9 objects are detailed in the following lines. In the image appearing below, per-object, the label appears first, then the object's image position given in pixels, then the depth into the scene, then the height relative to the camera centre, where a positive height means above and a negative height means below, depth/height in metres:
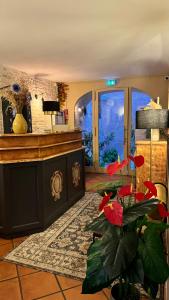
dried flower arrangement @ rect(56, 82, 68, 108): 6.63 +1.23
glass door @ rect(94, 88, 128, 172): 6.31 +0.20
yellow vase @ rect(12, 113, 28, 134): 3.15 +0.13
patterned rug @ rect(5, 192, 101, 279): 2.41 -1.39
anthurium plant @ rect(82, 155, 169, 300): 1.12 -0.59
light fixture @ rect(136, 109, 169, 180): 2.32 +0.14
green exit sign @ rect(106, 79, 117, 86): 6.10 +1.37
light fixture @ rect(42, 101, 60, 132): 4.32 +0.54
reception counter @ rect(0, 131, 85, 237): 2.94 -0.65
